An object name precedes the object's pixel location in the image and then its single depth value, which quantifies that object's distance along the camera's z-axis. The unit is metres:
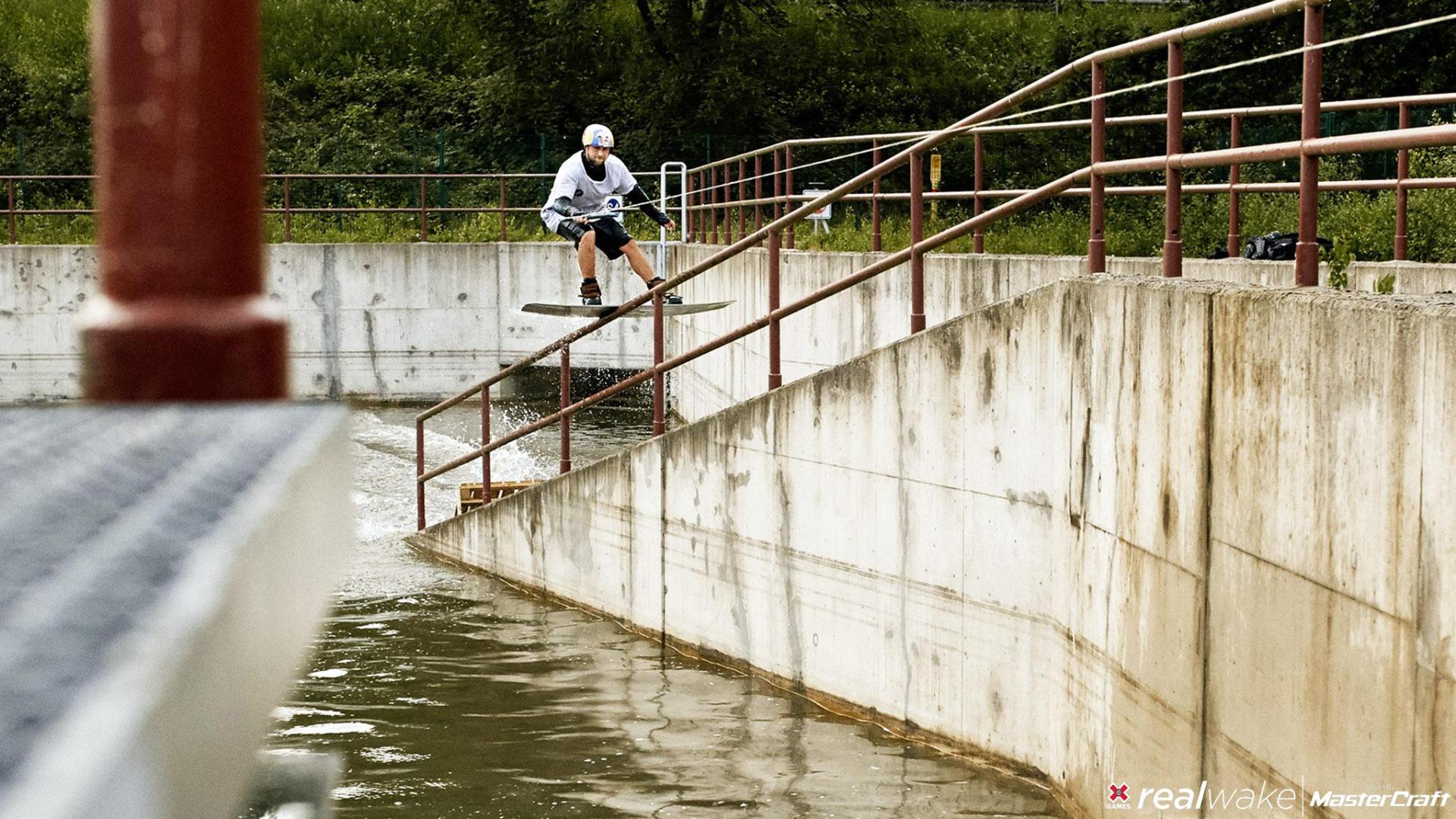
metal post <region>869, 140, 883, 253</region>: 14.10
